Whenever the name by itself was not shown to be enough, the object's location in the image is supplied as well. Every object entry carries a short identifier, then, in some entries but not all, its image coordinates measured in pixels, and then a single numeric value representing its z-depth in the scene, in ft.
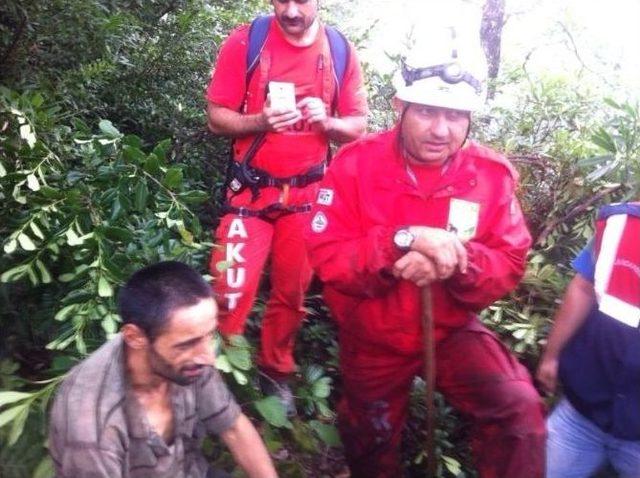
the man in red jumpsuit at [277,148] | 11.73
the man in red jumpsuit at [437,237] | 8.86
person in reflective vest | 8.41
